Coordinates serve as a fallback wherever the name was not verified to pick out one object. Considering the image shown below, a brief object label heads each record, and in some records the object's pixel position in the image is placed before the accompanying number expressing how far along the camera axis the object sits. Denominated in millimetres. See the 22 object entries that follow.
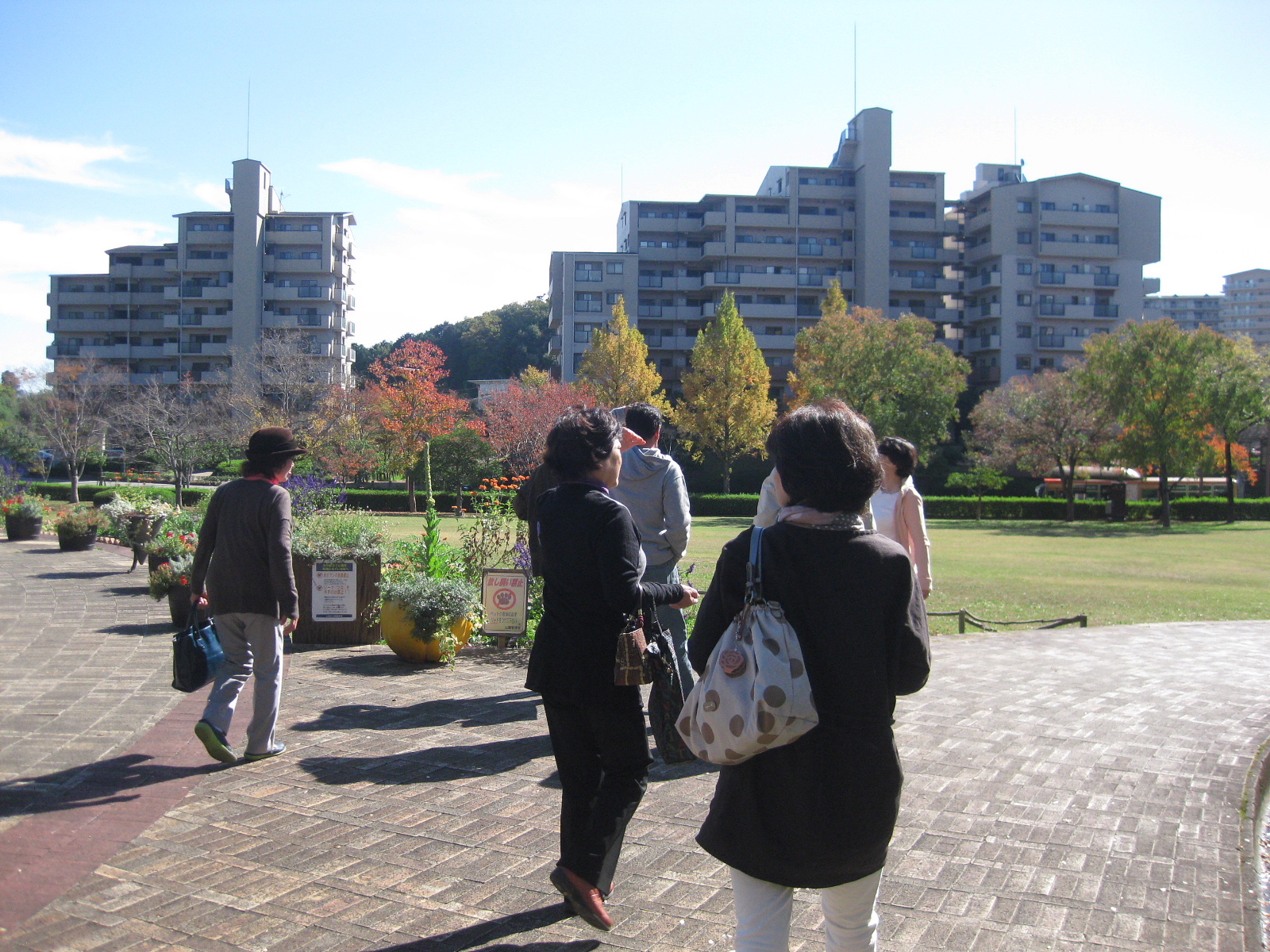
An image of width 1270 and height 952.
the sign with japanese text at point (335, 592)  7836
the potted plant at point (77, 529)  16219
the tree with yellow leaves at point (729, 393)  51562
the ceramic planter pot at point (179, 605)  8594
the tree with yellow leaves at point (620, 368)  53219
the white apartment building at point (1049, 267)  63625
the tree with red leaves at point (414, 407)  40625
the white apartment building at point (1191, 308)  169750
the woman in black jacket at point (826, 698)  2051
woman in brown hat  4633
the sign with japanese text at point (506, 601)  7539
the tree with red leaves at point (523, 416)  42031
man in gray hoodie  4570
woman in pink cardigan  5176
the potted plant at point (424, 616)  7090
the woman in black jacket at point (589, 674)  3012
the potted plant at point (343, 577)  7863
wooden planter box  7945
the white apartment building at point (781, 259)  63562
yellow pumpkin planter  7160
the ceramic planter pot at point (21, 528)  18656
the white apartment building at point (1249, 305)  188750
